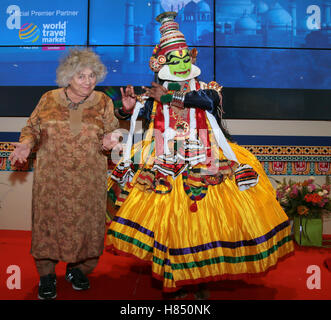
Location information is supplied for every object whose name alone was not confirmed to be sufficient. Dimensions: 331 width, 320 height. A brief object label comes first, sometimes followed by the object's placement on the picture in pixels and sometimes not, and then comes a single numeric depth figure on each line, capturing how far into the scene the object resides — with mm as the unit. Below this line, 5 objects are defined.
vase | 3917
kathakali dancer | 2131
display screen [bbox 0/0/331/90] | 4625
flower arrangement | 3922
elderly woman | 2395
